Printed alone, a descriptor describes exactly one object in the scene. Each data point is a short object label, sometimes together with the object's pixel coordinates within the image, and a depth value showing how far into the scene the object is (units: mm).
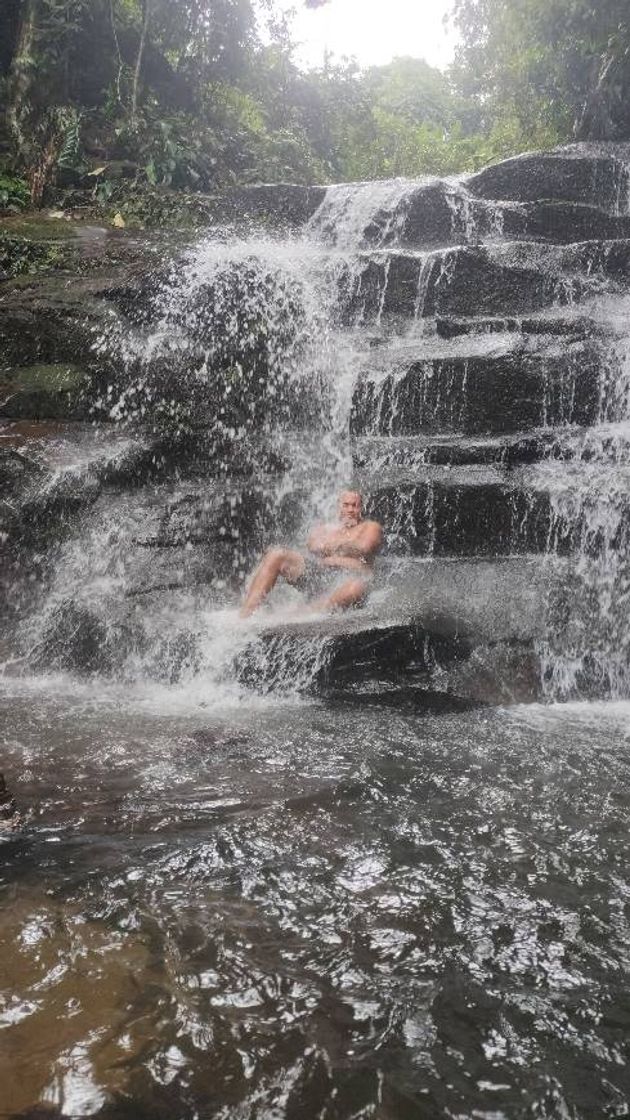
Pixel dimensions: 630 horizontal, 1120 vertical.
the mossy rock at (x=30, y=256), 9289
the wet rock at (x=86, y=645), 5852
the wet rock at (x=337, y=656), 5160
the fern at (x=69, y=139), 11930
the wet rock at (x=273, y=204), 12047
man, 6086
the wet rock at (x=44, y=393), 8070
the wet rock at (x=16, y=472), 7156
